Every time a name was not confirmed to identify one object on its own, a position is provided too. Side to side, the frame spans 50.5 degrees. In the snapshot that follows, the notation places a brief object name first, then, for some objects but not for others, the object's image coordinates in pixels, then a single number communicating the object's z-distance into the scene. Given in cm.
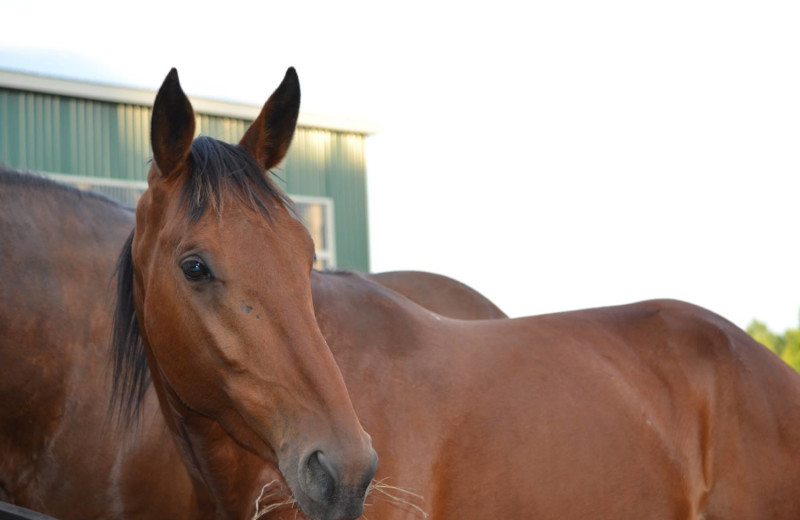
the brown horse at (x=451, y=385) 233
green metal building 1072
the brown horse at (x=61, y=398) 319
